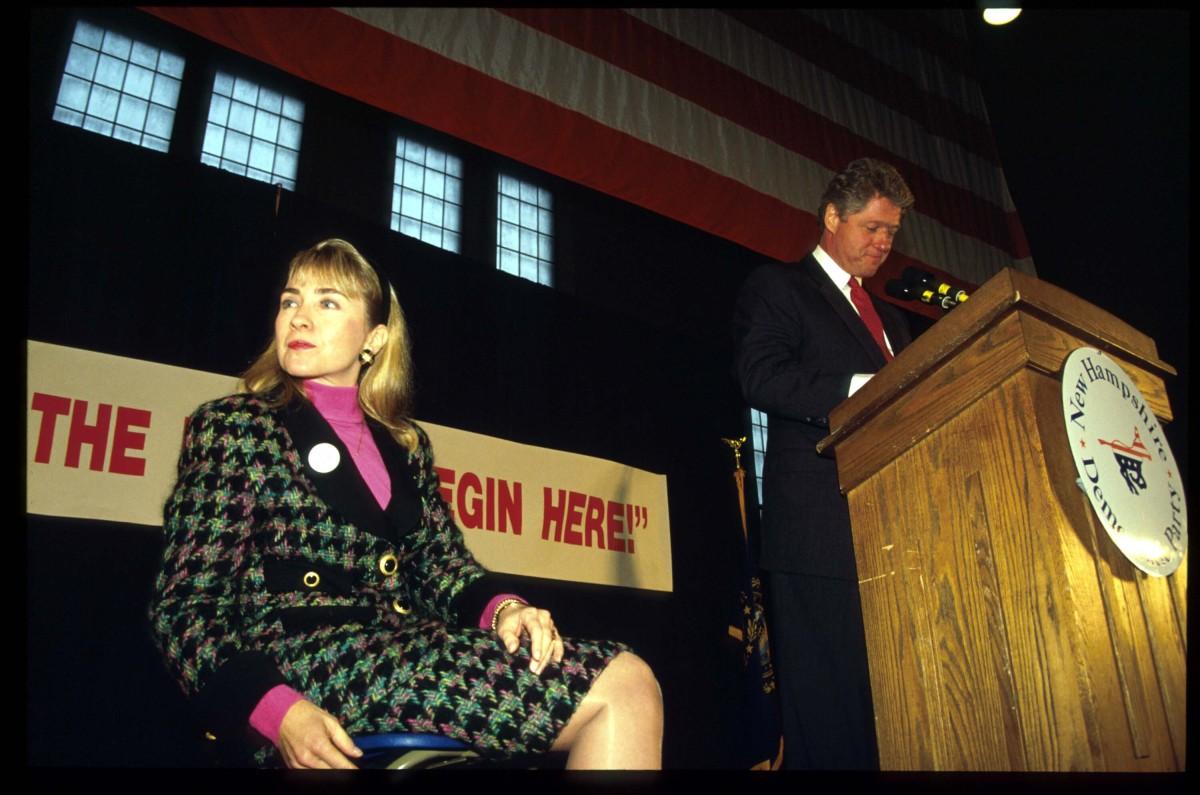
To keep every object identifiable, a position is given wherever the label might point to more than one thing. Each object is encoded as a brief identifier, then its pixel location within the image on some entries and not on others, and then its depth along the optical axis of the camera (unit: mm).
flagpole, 3115
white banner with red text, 2066
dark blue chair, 988
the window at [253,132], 3117
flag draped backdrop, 2545
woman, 1095
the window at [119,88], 2627
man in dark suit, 1519
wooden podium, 940
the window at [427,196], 3572
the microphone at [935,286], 1699
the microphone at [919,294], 1716
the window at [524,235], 3650
